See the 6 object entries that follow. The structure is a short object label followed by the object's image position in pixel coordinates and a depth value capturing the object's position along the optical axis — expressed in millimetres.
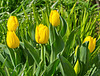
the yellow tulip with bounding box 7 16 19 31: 1276
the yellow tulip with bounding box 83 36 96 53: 1199
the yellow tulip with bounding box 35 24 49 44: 1162
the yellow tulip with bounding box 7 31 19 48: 1180
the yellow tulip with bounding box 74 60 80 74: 1187
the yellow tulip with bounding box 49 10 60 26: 1287
